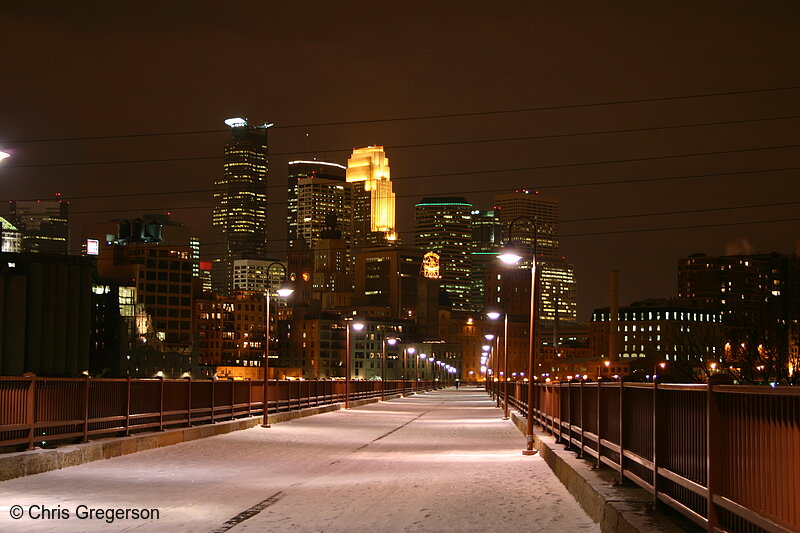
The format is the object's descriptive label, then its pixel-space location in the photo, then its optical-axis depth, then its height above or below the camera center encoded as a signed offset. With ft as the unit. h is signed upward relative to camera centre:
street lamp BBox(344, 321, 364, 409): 222.07 -9.90
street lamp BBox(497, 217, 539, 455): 95.76 -0.34
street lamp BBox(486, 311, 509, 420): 176.06 -5.62
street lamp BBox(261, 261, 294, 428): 132.87 +1.57
